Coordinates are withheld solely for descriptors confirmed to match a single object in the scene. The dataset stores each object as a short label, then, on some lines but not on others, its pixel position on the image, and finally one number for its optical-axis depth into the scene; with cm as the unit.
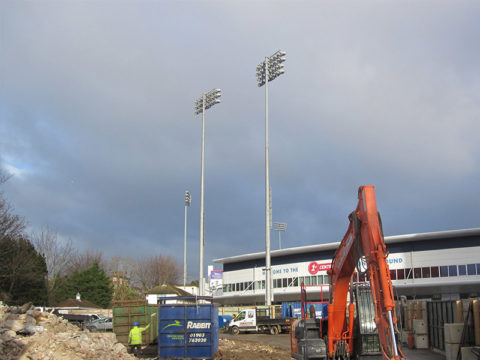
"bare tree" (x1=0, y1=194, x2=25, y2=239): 4456
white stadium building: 5328
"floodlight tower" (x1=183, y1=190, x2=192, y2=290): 7106
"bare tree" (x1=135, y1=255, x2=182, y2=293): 10769
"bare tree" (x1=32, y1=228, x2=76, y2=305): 6638
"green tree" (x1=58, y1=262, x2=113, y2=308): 7519
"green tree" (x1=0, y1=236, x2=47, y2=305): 4619
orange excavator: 923
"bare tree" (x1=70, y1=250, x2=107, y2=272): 9919
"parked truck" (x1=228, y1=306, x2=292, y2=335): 3972
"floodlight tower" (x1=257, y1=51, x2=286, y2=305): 3878
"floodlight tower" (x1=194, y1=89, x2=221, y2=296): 4579
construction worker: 2077
